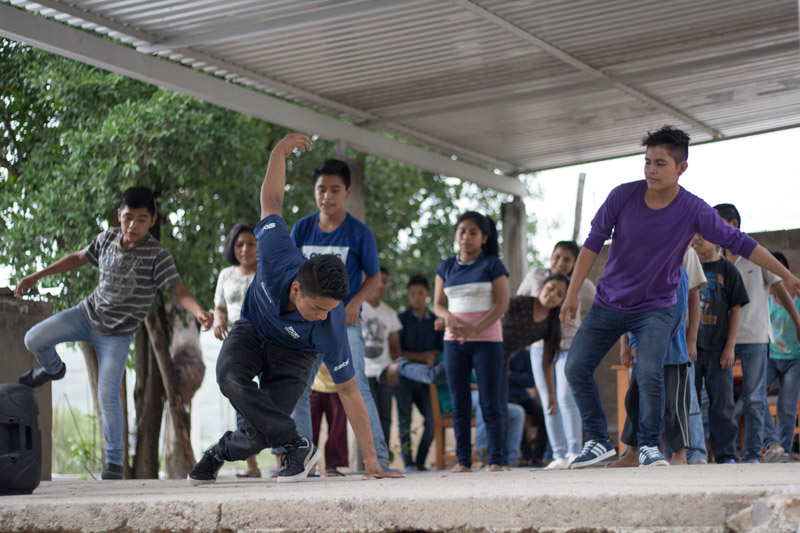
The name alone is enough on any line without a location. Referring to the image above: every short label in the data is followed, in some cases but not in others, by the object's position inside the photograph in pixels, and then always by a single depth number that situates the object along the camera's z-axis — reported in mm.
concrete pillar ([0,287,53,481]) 6738
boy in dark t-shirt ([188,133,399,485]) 4480
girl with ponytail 6863
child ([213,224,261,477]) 7152
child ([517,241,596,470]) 7328
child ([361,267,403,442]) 8969
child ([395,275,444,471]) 9594
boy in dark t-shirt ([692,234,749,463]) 6656
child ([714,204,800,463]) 6844
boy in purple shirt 5293
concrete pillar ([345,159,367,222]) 9695
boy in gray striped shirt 6082
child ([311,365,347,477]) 7777
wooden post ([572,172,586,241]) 14612
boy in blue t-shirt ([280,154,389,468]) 6117
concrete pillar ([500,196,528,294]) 11938
